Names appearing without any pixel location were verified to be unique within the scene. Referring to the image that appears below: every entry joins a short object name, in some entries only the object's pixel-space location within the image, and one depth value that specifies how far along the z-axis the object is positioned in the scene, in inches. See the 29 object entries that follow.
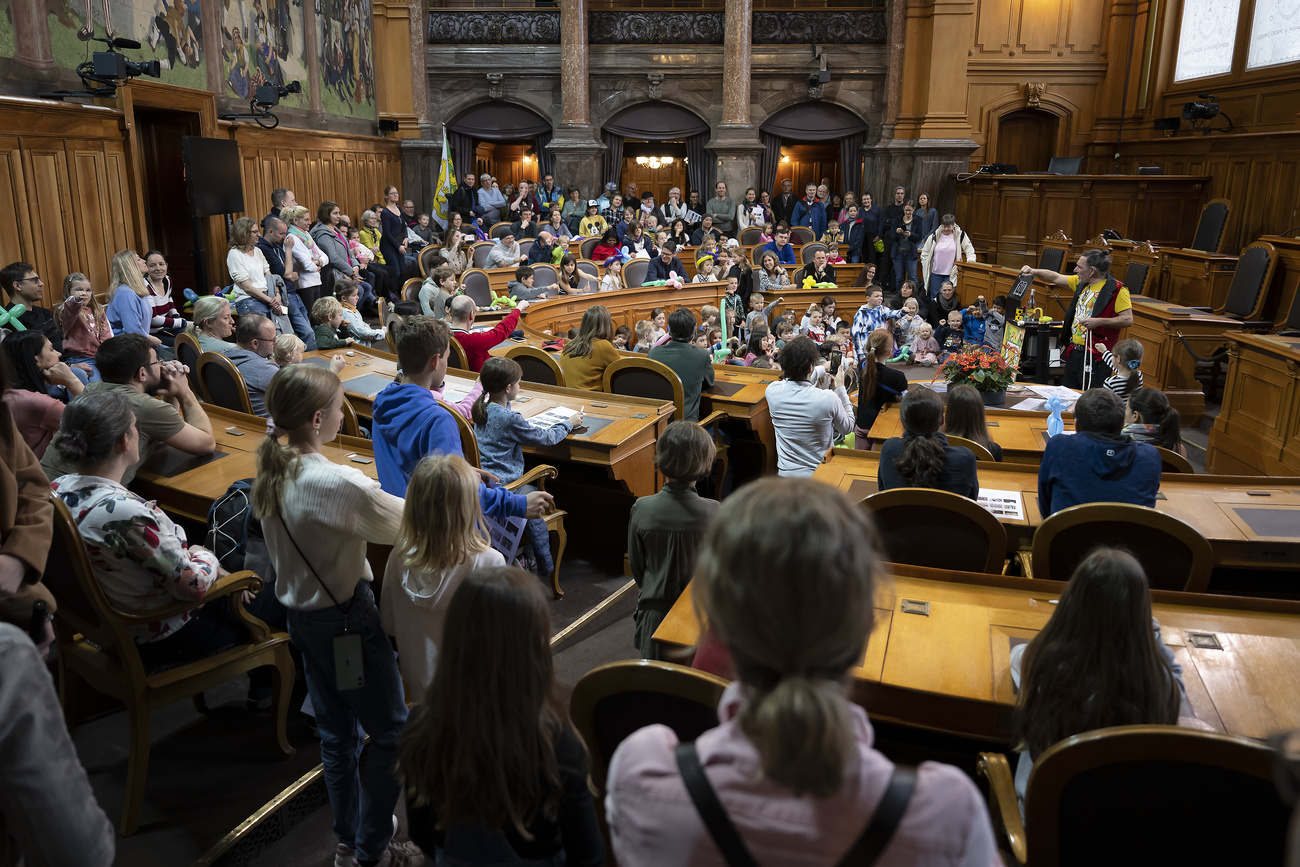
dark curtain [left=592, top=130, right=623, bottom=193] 647.8
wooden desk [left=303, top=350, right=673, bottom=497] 168.7
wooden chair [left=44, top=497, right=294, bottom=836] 98.1
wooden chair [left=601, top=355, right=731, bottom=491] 204.5
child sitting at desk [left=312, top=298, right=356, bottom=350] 245.0
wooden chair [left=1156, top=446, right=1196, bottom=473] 152.8
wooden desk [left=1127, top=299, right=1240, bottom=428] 307.9
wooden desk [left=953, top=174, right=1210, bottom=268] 459.5
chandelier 767.7
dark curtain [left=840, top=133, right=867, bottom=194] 641.6
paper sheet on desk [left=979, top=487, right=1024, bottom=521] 133.6
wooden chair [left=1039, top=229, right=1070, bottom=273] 442.3
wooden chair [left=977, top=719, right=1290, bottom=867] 57.9
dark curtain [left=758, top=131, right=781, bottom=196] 645.3
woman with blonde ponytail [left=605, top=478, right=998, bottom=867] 36.0
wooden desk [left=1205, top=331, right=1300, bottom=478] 227.9
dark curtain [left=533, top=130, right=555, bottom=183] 641.0
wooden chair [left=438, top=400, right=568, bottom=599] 136.6
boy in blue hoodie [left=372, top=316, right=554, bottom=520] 115.3
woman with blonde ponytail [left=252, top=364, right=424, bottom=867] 87.1
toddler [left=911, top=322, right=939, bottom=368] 336.2
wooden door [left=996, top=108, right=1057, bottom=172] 612.1
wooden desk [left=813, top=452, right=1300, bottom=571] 119.9
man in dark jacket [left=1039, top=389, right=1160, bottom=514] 124.8
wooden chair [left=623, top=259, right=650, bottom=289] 448.5
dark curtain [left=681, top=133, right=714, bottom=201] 649.6
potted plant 220.4
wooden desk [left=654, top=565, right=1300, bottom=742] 79.7
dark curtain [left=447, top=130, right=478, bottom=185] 646.5
